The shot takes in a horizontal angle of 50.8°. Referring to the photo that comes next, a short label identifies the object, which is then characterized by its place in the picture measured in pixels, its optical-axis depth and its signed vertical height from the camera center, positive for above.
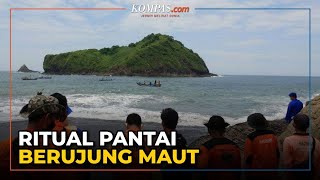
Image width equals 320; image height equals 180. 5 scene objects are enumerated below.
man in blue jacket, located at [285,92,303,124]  8.95 -0.51
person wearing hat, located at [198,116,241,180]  3.33 -0.65
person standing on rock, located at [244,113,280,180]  3.80 -0.70
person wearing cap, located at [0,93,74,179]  2.68 -0.28
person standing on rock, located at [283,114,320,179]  3.89 -0.72
